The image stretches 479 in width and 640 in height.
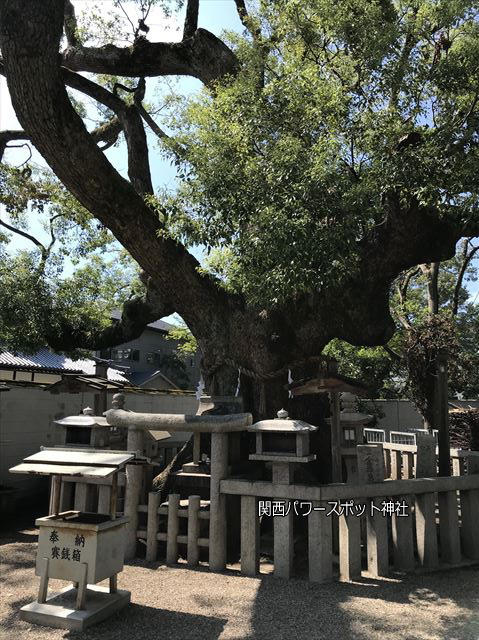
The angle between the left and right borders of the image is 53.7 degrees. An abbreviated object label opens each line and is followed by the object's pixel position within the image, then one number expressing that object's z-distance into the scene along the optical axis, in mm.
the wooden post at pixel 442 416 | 7887
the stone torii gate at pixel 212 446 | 5566
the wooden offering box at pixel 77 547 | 4062
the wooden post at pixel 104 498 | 6062
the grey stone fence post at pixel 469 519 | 6172
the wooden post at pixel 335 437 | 6358
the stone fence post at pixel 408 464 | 8805
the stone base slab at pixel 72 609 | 3880
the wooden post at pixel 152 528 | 5867
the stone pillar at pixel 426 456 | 6121
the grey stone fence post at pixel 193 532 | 5656
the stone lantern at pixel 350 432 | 7582
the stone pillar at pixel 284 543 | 5242
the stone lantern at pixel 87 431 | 6246
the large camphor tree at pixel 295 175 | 6266
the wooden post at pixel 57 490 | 4691
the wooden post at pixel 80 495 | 6191
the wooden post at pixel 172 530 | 5777
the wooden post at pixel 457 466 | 8258
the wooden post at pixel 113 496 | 4492
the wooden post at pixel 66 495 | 6406
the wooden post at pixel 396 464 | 9091
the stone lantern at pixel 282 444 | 5273
